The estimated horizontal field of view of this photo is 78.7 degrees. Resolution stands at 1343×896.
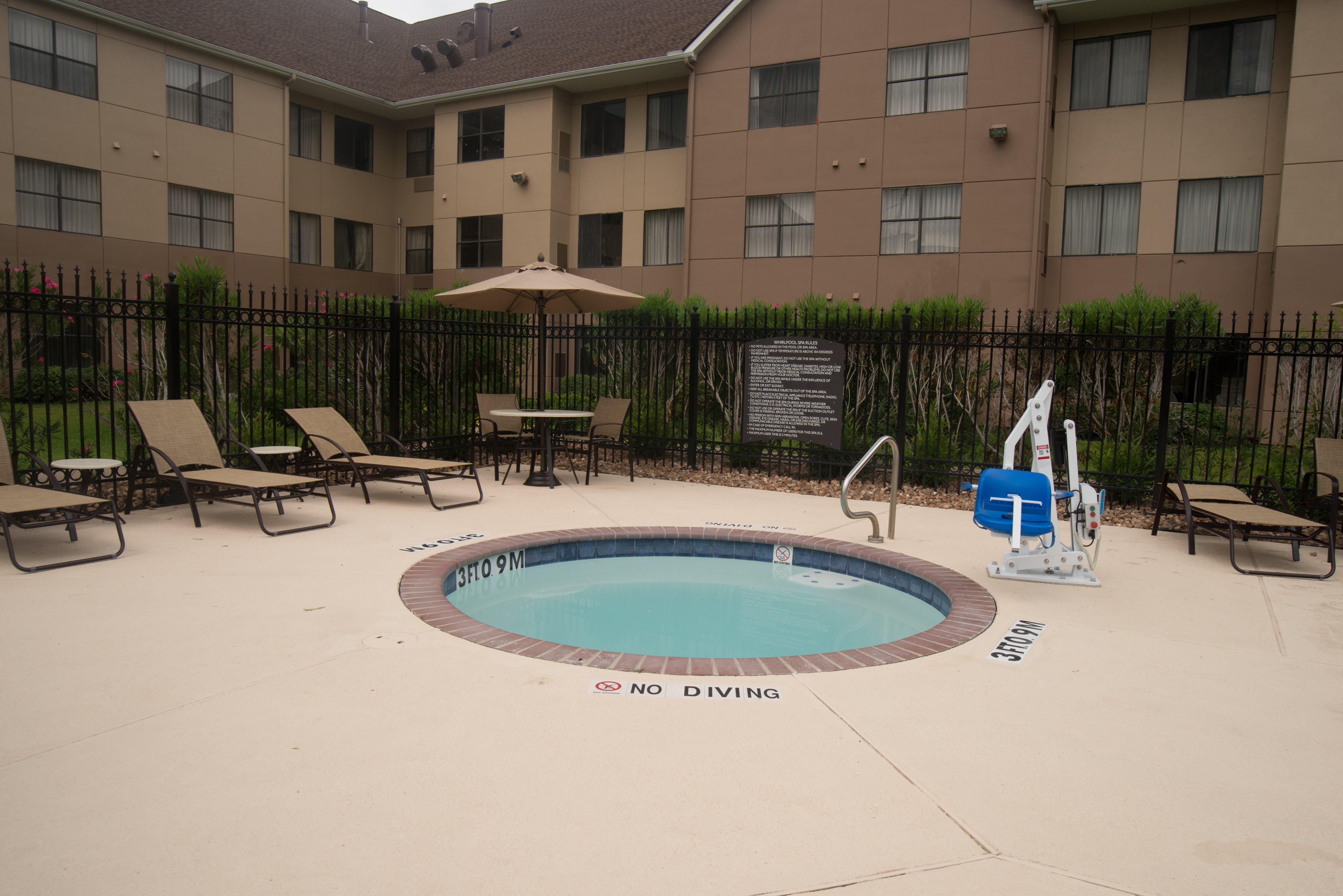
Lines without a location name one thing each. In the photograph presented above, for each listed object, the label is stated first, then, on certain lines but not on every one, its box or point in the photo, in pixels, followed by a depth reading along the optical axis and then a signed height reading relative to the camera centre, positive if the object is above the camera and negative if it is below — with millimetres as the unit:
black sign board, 10430 +35
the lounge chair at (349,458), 8633 -865
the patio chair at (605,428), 10781 -543
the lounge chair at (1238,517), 6770 -912
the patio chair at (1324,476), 7477 -591
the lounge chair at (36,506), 5574 -944
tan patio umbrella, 9719 +1146
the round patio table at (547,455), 9984 -865
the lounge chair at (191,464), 7188 -844
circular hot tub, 4621 -1551
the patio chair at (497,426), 11047 -581
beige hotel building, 15547 +5454
